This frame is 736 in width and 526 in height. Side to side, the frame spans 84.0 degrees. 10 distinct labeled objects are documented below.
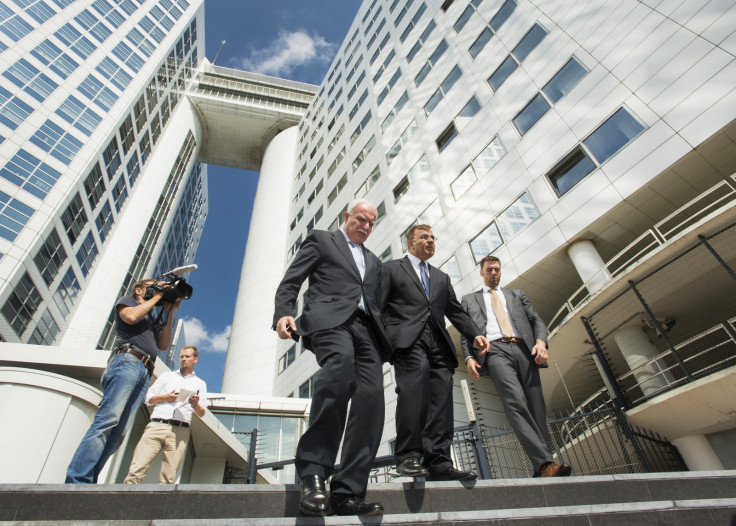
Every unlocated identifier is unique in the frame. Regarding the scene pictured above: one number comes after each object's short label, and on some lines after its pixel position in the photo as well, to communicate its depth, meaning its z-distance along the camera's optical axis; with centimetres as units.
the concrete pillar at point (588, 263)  1096
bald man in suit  220
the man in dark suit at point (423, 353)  287
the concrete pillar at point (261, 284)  3052
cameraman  318
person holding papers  458
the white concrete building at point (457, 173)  1006
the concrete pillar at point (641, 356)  1002
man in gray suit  355
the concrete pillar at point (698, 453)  964
